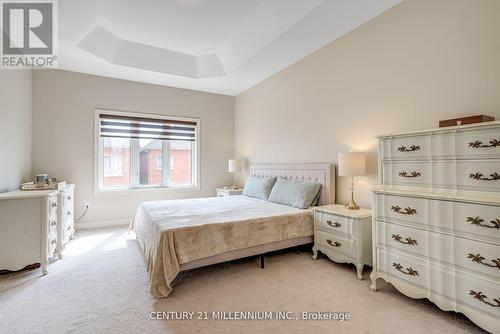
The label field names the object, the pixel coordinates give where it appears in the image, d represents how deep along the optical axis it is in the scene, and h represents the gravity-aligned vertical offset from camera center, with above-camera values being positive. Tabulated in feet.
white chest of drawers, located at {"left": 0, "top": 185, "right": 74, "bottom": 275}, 7.66 -1.98
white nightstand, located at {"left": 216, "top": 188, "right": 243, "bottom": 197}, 15.35 -1.45
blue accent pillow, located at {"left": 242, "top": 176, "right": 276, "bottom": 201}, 12.44 -0.95
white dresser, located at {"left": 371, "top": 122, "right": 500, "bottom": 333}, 4.82 -1.19
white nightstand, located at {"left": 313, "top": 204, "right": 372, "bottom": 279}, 7.66 -2.28
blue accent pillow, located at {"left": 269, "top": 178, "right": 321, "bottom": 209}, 10.06 -1.08
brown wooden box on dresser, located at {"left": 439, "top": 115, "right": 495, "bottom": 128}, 5.29 +1.12
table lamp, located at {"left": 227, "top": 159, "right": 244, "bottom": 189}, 15.94 +0.31
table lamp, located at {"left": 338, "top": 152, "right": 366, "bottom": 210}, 8.38 +0.18
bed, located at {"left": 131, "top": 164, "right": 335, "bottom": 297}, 6.78 -2.02
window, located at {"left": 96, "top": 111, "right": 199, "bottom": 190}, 14.48 +1.27
